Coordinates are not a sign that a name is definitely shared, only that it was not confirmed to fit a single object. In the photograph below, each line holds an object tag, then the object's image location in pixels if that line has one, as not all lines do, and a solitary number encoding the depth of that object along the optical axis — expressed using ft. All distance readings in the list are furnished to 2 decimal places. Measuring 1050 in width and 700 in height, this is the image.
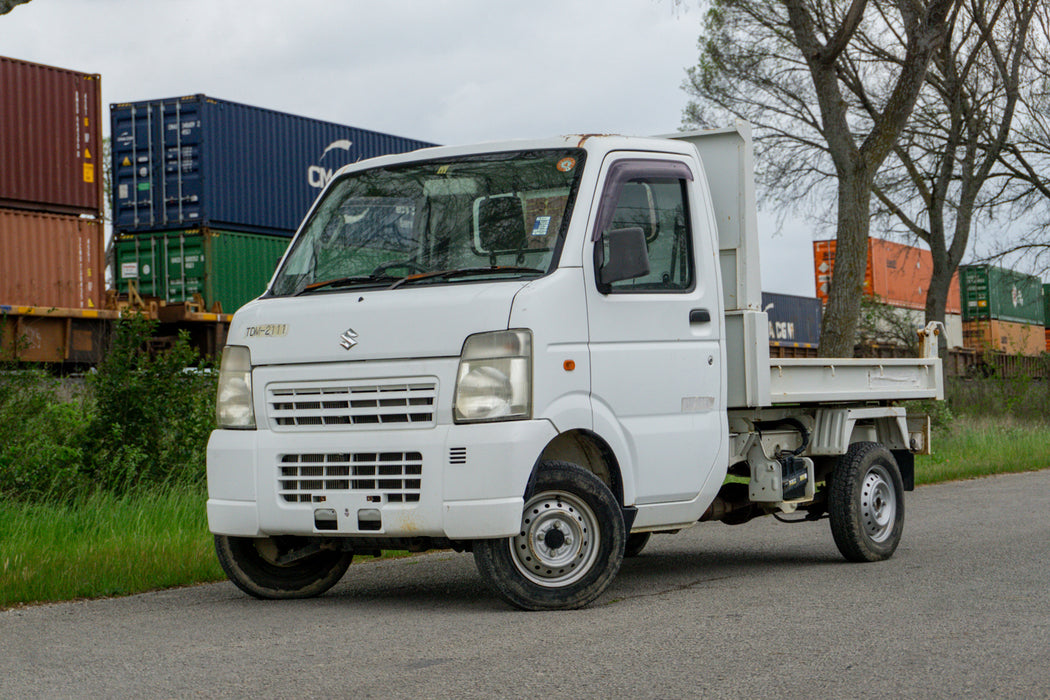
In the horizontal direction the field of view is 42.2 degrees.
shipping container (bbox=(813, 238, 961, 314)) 138.72
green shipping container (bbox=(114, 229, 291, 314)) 80.23
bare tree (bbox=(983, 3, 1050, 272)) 90.68
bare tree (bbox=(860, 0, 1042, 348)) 91.50
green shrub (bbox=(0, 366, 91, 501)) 37.04
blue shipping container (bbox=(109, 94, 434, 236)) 81.61
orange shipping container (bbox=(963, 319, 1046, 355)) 146.41
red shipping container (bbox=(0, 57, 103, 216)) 67.21
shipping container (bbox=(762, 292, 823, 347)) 136.98
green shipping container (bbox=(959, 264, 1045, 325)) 150.82
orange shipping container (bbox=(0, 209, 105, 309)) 65.57
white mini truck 21.50
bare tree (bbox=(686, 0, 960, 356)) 63.52
